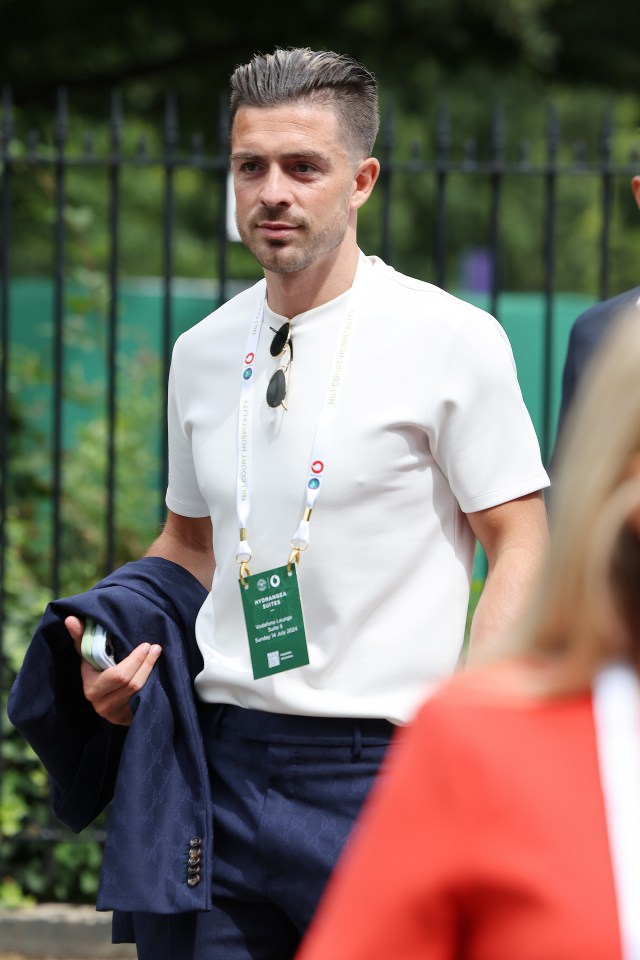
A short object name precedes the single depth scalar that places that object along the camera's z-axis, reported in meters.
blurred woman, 4.69
